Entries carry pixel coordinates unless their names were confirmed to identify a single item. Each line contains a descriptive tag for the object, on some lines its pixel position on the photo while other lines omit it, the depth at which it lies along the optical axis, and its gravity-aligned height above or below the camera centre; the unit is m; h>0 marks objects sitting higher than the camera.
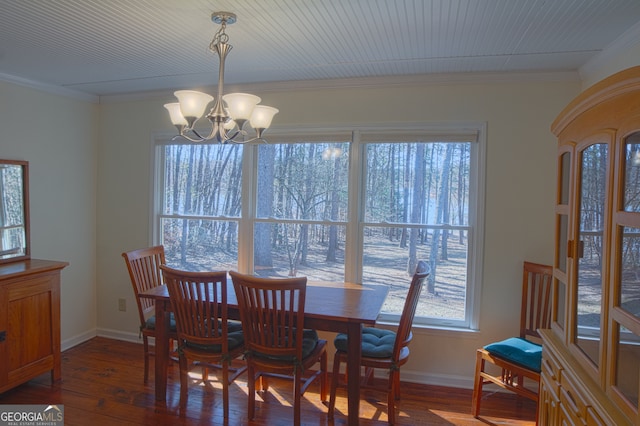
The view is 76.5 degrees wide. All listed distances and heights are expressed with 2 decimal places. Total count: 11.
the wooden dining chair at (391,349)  2.50 -0.94
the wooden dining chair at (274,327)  2.34 -0.75
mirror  3.16 -0.12
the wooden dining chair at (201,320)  2.50 -0.77
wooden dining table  2.41 -0.67
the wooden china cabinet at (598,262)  1.30 -0.20
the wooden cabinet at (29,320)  2.75 -0.90
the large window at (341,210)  3.25 -0.06
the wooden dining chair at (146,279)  3.09 -0.65
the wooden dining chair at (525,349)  2.53 -0.92
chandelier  2.12 +0.51
